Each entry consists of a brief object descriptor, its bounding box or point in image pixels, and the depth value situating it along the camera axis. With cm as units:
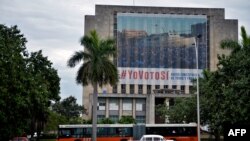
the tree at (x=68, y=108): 14668
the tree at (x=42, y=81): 5441
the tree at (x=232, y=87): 3189
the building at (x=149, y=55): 10019
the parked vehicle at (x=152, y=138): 4434
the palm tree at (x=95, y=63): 4319
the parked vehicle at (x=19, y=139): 5222
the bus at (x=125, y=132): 5459
